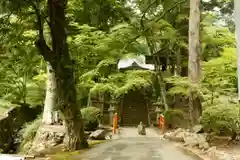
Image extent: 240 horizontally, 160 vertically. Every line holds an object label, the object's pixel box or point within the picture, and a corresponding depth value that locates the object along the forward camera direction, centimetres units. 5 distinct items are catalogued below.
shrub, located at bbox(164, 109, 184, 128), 1931
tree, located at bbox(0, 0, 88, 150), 1005
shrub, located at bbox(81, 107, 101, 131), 1583
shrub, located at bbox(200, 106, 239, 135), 1086
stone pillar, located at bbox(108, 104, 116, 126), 2072
